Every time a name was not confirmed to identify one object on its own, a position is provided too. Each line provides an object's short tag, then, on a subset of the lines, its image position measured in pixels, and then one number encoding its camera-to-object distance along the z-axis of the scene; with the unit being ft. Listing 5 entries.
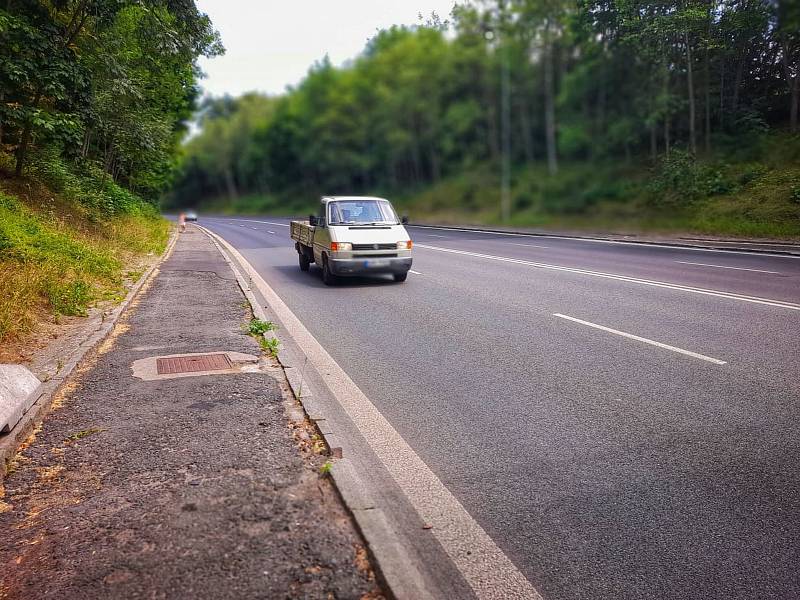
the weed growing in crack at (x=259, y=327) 26.23
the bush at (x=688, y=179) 78.12
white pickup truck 40.81
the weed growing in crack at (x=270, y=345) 22.86
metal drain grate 20.78
